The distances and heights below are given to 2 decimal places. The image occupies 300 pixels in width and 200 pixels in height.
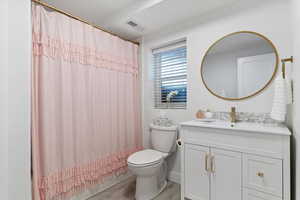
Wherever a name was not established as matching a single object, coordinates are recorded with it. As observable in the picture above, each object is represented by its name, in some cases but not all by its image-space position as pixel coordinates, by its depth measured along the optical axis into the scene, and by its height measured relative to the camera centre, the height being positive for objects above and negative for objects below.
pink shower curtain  1.35 -0.06
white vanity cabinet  1.08 -0.53
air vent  1.99 +1.07
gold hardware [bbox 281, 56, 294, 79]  1.20 +0.32
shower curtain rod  1.34 +0.91
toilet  1.59 -0.69
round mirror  1.47 +0.38
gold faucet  1.52 -0.16
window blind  2.12 +0.38
